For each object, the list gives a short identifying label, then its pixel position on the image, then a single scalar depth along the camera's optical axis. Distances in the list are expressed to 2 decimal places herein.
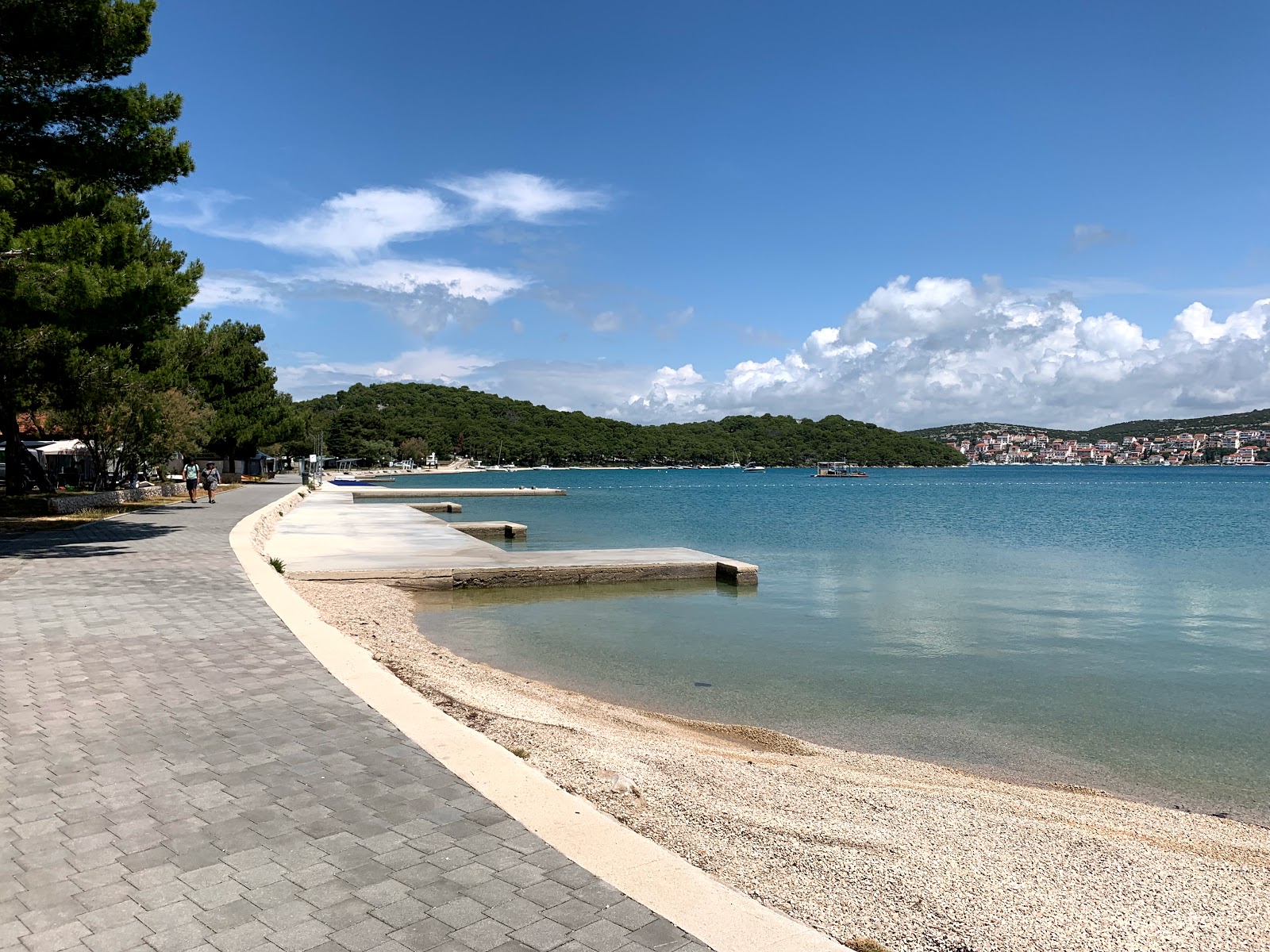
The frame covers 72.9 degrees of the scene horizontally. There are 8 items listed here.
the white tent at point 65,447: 36.53
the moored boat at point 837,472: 150.62
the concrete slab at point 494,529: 30.41
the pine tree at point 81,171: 13.98
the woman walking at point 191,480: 30.75
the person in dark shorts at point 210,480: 31.62
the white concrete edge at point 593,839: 3.33
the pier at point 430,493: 52.02
